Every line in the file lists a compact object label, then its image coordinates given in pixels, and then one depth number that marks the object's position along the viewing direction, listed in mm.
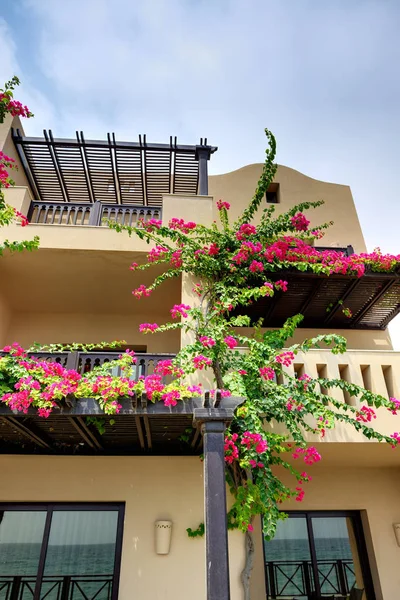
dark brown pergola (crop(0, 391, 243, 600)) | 3500
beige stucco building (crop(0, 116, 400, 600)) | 6113
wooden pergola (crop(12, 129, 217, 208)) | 8344
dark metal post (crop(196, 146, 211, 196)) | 8180
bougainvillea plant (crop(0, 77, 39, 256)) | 5180
